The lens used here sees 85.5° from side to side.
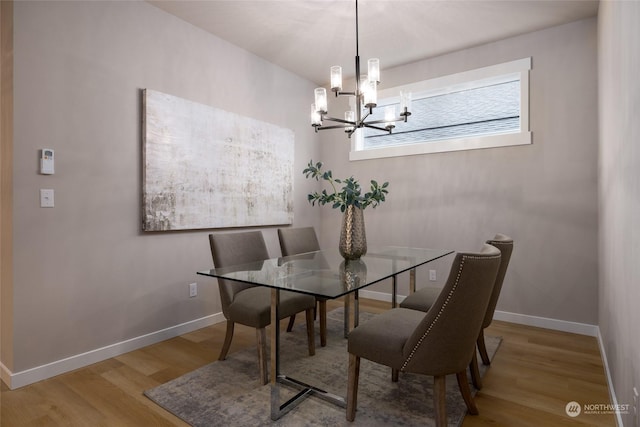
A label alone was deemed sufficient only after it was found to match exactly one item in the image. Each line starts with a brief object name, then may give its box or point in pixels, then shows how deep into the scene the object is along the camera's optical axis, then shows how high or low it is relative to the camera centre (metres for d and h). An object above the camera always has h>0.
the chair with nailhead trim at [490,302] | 2.00 -0.60
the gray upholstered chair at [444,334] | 1.40 -0.55
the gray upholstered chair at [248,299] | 2.16 -0.59
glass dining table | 1.68 -0.35
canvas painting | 2.77 +0.41
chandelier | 2.18 +0.74
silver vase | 2.39 -0.17
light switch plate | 2.20 +0.09
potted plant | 2.39 -0.03
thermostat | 2.19 +0.33
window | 3.35 +1.02
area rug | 1.76 -1.06
